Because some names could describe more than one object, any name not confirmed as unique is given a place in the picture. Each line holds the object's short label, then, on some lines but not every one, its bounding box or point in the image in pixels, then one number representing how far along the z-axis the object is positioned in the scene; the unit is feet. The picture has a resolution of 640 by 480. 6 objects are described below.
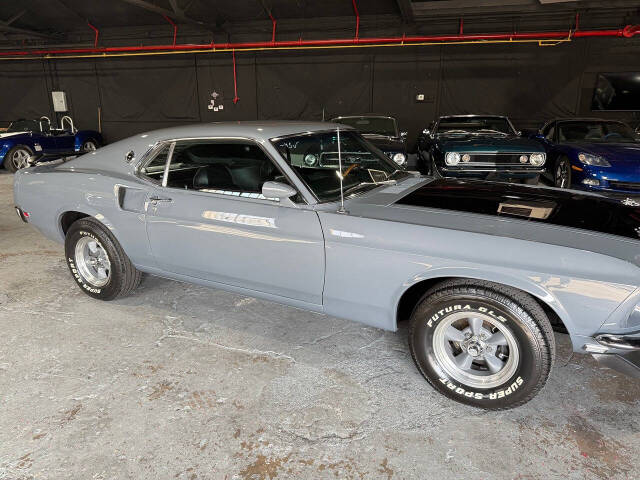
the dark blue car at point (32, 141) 33.22
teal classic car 21.15
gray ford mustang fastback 6.56
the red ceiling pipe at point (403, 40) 32.86
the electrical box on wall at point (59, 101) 49.80
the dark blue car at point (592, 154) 19.58
